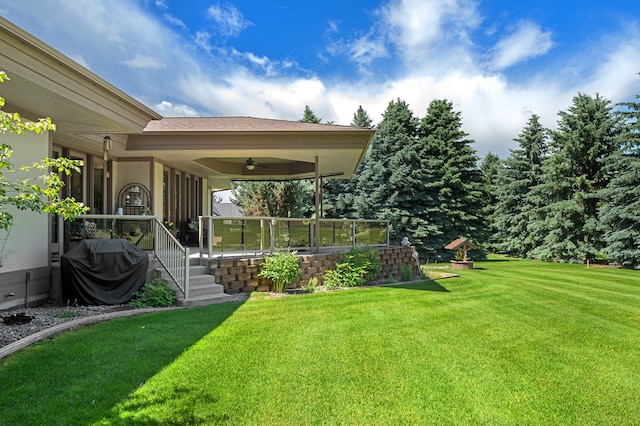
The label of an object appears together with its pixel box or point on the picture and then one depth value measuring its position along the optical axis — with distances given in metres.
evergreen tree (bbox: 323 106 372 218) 24.02
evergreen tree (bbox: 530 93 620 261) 20.75
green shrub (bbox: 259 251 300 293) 8.23
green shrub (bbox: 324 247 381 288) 9.43
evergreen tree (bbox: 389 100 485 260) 21.67
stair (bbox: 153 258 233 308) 6.81
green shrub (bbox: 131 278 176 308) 6.53
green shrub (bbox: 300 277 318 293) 8.79
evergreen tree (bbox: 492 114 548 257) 25.30
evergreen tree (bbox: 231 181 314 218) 21.77
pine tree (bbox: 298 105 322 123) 28.69
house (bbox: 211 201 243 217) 43.87
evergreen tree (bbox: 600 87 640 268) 17.02
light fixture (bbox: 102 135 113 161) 7.88
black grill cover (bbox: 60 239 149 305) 6.33
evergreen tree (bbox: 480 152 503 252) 28.34
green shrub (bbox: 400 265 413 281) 11.14
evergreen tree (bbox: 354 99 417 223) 21.98
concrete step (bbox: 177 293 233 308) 6.68
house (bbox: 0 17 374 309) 5.32
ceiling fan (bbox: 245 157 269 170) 12.20
